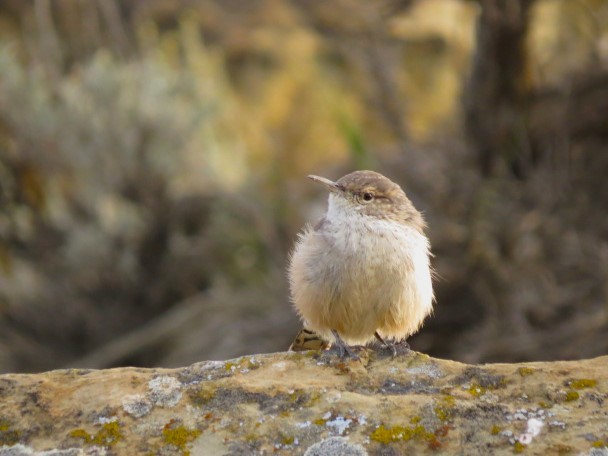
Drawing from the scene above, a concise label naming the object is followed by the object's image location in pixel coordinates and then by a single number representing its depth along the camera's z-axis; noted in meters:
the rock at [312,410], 6.04
